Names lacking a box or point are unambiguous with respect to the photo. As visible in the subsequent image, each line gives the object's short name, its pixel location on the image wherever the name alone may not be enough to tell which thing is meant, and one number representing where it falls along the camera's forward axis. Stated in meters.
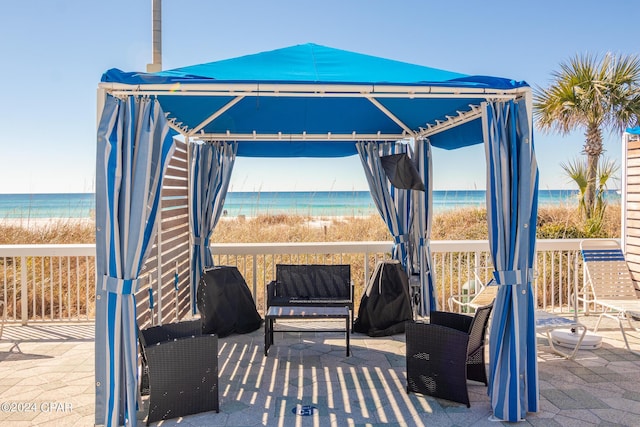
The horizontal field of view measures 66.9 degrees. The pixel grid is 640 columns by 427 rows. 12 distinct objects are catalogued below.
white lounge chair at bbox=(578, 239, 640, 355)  5.12
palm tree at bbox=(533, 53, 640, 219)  8.65
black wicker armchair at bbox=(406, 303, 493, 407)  3.17
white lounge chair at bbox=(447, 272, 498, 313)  4.82
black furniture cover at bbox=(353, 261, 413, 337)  4.89
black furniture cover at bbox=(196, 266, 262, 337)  4.80
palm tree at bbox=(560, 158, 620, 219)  9.04
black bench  5.33
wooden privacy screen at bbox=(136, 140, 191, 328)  4.36
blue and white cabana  2.88
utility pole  6.26
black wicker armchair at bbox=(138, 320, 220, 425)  2.90
